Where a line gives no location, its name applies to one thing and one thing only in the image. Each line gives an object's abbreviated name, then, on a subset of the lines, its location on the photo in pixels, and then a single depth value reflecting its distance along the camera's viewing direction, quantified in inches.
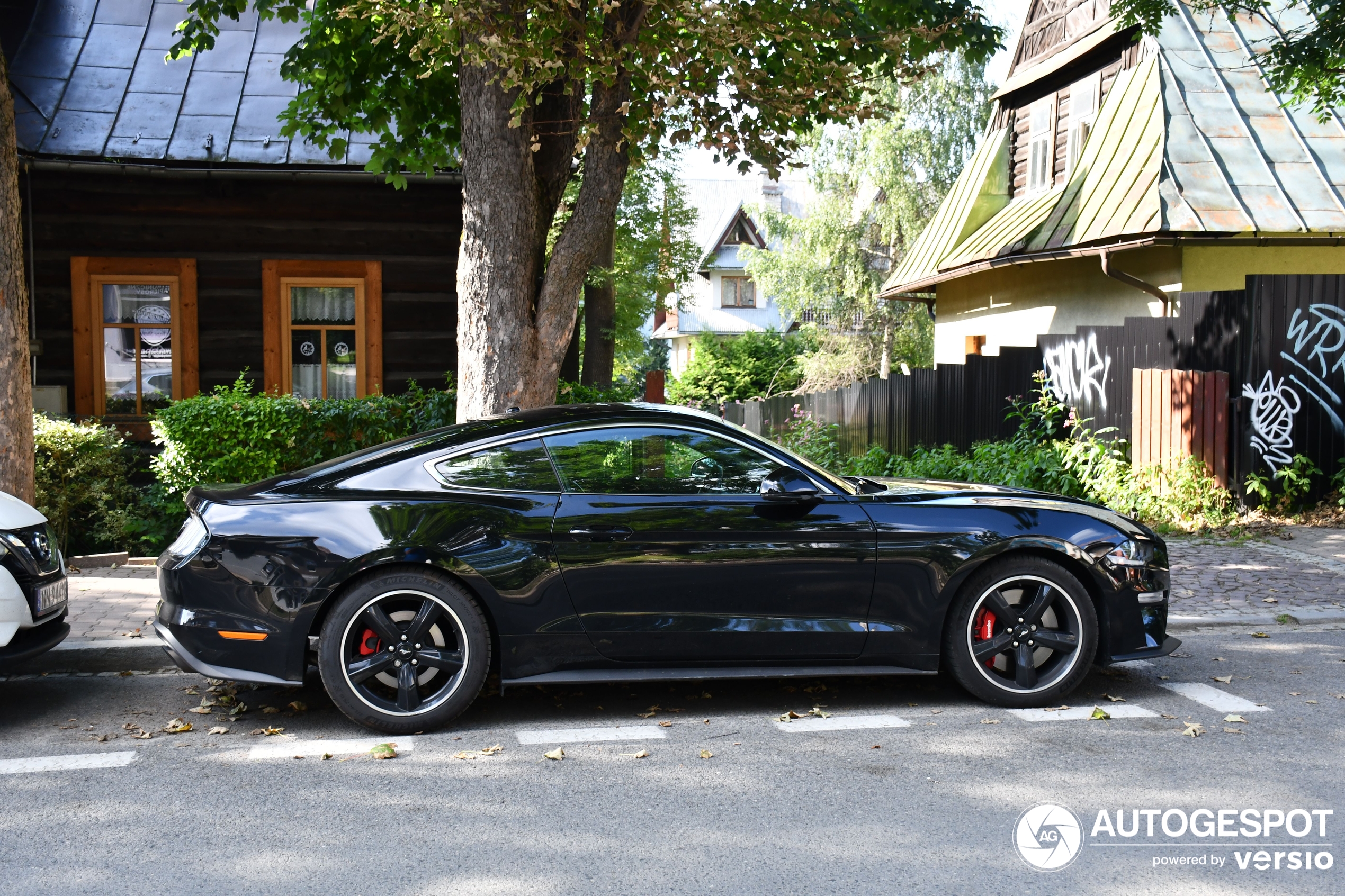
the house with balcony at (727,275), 2166.6
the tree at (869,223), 1346.0
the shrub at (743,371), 1638.8
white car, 198.4
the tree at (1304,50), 393.4
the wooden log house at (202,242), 511.8
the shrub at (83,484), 375.6
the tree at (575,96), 313.0
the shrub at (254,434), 397.4
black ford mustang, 191.2
